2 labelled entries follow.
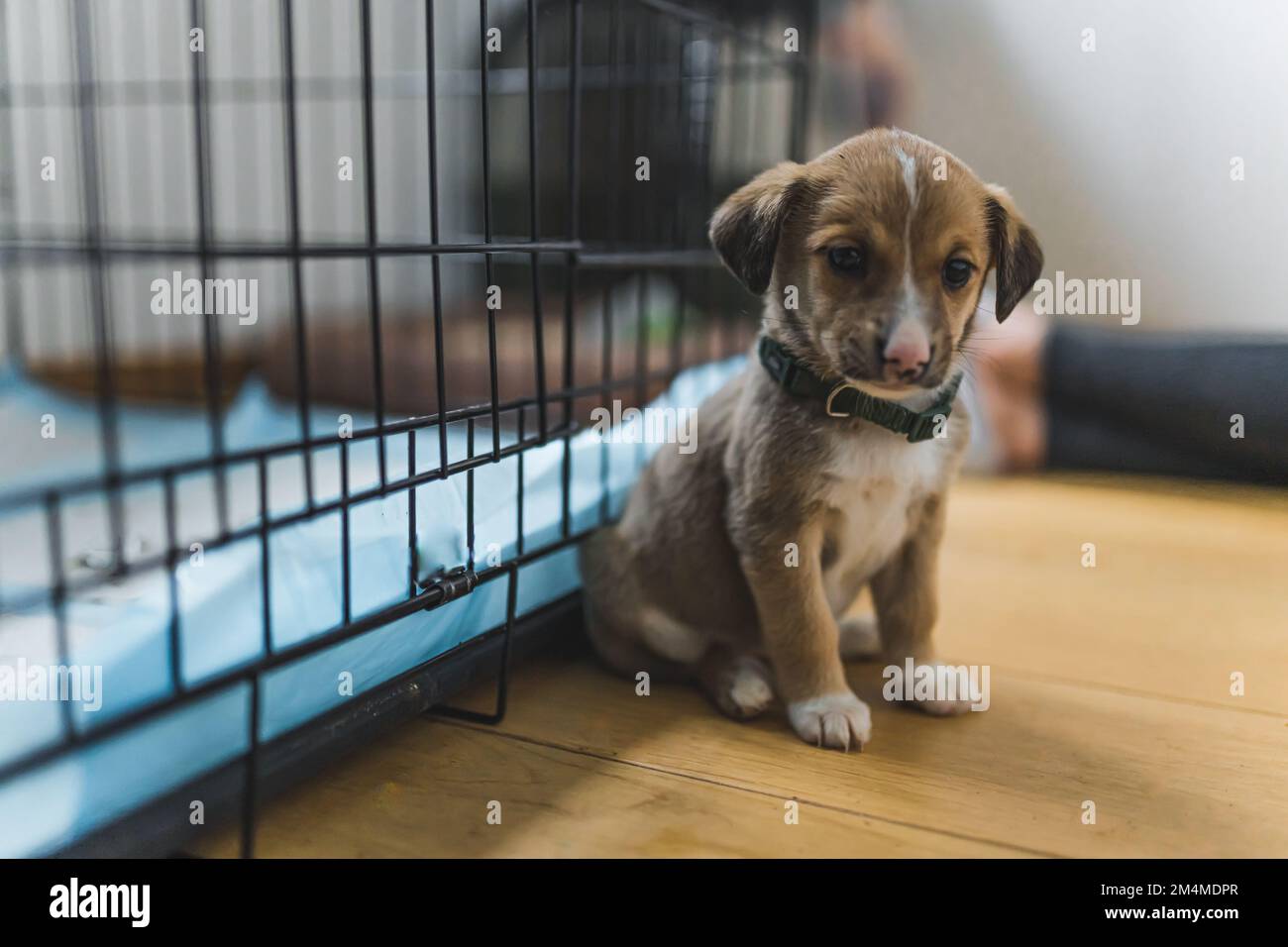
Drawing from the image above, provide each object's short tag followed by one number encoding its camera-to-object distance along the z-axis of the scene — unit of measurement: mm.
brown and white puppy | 478
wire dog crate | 423
